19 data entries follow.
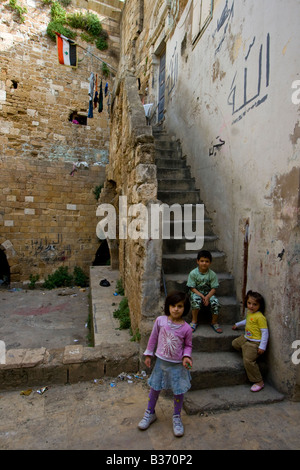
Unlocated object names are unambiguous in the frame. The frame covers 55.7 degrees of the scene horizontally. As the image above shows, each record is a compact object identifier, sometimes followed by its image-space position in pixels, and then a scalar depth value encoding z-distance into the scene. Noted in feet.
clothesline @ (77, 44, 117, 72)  36.86
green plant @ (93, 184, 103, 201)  36.21
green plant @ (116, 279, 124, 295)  19.39
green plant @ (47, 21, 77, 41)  34.08
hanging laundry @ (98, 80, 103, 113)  36.17
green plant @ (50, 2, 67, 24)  34.34
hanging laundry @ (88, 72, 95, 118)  34.89
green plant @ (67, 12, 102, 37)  35.68
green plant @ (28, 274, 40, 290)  32.35
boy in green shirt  11.02
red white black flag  34.55
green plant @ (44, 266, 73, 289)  32.94
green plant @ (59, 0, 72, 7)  35.04
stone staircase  9.03
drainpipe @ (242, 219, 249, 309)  11.42
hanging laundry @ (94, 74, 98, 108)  35.76
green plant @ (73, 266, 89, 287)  34.24
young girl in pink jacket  7.90
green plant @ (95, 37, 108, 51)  37.73
